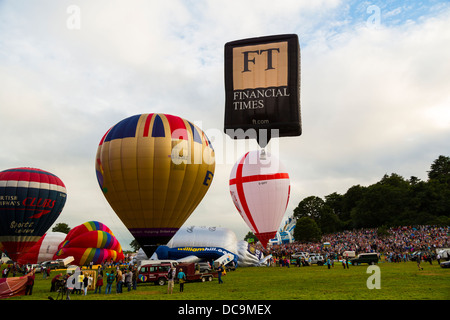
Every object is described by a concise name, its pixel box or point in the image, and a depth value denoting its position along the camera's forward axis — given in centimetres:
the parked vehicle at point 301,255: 4171
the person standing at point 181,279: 1945
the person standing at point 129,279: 2142
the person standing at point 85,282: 2000
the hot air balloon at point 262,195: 4181
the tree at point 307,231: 8900
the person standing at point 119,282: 2023
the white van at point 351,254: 4596
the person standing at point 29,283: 2067
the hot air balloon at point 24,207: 3972
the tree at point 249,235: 19270
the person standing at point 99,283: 2086
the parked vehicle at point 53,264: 4316
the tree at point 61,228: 13488
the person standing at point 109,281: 2044
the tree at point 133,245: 14855
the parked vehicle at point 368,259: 3731
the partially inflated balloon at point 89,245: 4259
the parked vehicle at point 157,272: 2456
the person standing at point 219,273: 2356
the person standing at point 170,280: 1898
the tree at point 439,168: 10725
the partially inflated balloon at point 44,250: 5175
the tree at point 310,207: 11275
